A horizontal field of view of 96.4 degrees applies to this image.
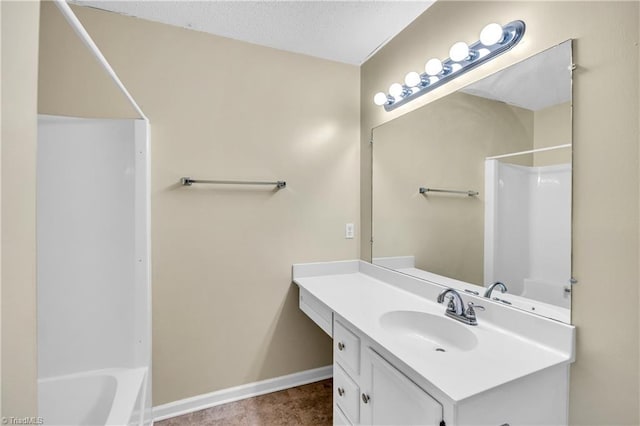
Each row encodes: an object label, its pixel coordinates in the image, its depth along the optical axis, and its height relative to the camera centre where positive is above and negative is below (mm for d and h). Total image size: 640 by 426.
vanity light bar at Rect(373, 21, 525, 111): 1149 +714
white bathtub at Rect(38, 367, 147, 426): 1303 -861
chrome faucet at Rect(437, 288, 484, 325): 1210 -421
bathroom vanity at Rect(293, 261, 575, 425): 819 -501
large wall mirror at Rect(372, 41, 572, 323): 1033 +119
